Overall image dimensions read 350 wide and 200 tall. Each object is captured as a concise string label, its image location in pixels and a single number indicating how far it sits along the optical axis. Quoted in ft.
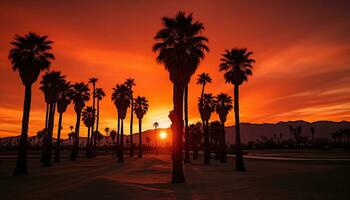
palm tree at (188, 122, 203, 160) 335.18
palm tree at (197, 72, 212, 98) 196.54
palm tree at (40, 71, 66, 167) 144.46
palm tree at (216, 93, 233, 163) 195.11
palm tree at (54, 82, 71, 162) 169.23
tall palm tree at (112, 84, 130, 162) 214.28
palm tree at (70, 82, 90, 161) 201.26
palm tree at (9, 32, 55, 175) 97.40
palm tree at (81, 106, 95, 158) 281.33
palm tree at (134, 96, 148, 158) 264.93
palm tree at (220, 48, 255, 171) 117.08
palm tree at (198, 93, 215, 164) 182.84
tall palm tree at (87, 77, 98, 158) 251.60
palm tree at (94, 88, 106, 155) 263.08
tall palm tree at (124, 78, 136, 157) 221.37
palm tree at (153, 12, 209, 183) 75.10
